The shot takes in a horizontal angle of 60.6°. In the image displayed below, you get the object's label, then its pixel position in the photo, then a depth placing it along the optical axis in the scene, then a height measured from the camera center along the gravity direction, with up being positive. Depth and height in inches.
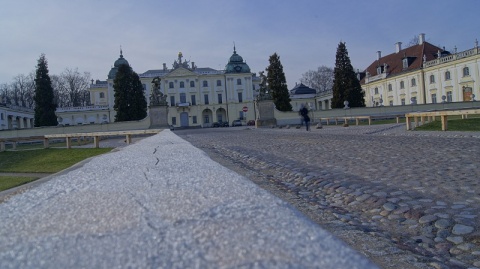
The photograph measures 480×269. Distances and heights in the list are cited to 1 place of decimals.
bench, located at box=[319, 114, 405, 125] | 1572.8 -12.7
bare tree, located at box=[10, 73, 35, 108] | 3102.9 +351.3
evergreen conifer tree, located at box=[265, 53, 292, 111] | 2073.9 +176.2
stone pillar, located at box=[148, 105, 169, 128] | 1449.3 +50.6
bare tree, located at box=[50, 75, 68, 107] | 3024.1 +329.5
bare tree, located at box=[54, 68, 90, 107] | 3082.2 +357.6
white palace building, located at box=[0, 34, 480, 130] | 1932.8 +189.3
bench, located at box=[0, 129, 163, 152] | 802.5 -1.2
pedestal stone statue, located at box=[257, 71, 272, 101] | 1525.6 +113.7
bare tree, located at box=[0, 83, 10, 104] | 3031.5 +365.9
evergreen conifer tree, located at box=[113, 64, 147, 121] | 2057.1 +175.2
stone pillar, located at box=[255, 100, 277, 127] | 1504.7 +34.9
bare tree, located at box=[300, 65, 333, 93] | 3513.8 +341.7
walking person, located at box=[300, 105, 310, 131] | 887.9 +11.7
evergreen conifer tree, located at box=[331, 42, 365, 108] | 1924.2 +153.3
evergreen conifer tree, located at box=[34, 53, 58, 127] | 2015.3 +193.5
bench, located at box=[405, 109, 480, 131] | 582.2 -6.4
